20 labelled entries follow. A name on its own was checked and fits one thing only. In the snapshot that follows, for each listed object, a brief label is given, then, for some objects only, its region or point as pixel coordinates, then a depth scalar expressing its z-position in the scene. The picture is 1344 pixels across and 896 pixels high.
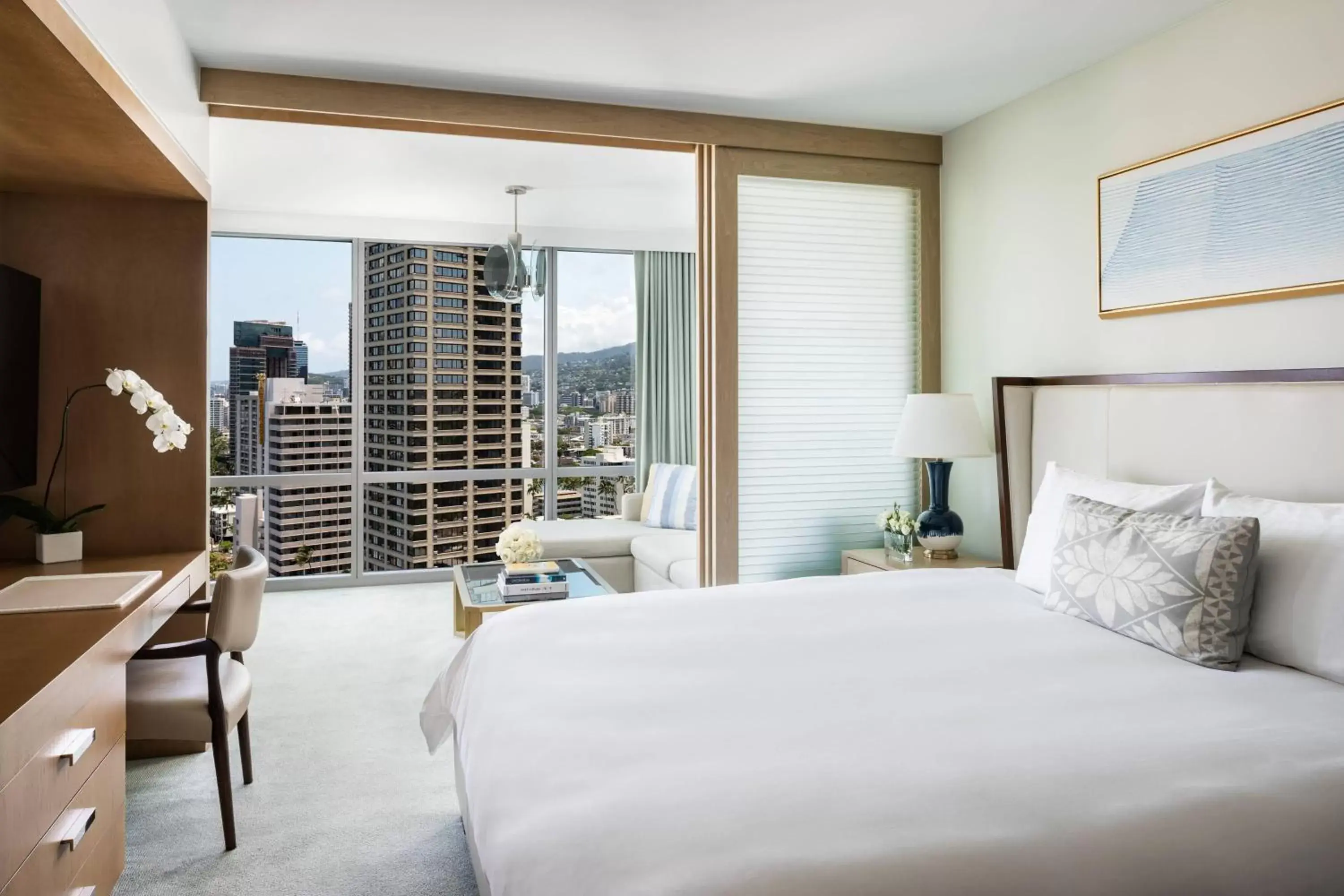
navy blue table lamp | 3.64
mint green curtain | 6.89
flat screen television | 2.82
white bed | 1.29
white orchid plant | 2.90
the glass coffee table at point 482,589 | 3.97
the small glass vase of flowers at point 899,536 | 3.83
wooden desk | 1.51
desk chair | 2.47
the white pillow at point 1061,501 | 2.59
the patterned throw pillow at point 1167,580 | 2.11
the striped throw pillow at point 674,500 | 6.05
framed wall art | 2.51
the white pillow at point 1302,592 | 2.01
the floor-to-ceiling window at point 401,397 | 6.09
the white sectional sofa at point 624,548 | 5.16
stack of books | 4.05
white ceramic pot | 2.98
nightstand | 3.72
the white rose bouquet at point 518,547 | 4.37
